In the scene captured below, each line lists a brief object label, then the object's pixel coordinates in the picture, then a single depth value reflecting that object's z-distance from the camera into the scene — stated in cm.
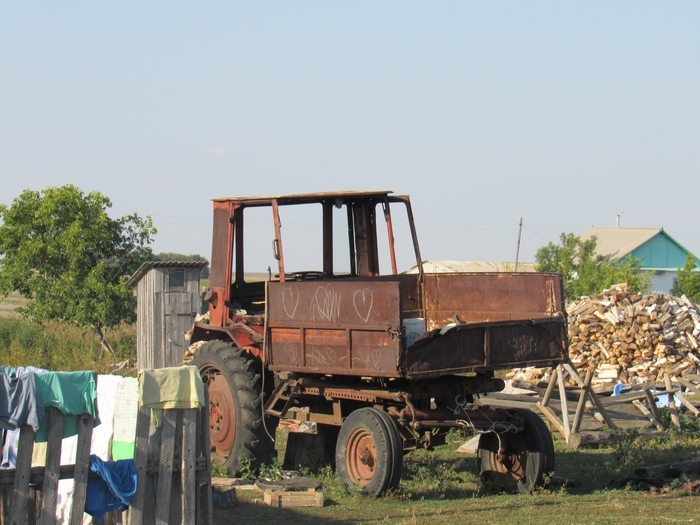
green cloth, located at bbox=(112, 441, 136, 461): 1444
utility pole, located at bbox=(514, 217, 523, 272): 8194
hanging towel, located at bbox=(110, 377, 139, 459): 1440
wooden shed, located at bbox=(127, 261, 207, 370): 3891
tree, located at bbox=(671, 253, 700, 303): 8619
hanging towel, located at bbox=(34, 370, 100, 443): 1356
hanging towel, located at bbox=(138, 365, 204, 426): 1423
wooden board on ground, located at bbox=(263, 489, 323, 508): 1950
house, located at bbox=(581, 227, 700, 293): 12262
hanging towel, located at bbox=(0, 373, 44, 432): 1327
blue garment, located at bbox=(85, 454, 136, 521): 1391
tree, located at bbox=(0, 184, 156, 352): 4981
